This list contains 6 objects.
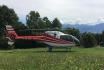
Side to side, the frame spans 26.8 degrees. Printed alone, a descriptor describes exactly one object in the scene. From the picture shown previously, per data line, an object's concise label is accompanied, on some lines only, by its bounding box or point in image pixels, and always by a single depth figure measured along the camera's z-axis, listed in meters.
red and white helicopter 28.19
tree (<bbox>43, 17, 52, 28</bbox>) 71.50
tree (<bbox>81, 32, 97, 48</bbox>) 44.69
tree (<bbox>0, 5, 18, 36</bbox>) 68.26
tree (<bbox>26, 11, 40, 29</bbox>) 69.54
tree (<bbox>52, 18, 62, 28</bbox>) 72.64
